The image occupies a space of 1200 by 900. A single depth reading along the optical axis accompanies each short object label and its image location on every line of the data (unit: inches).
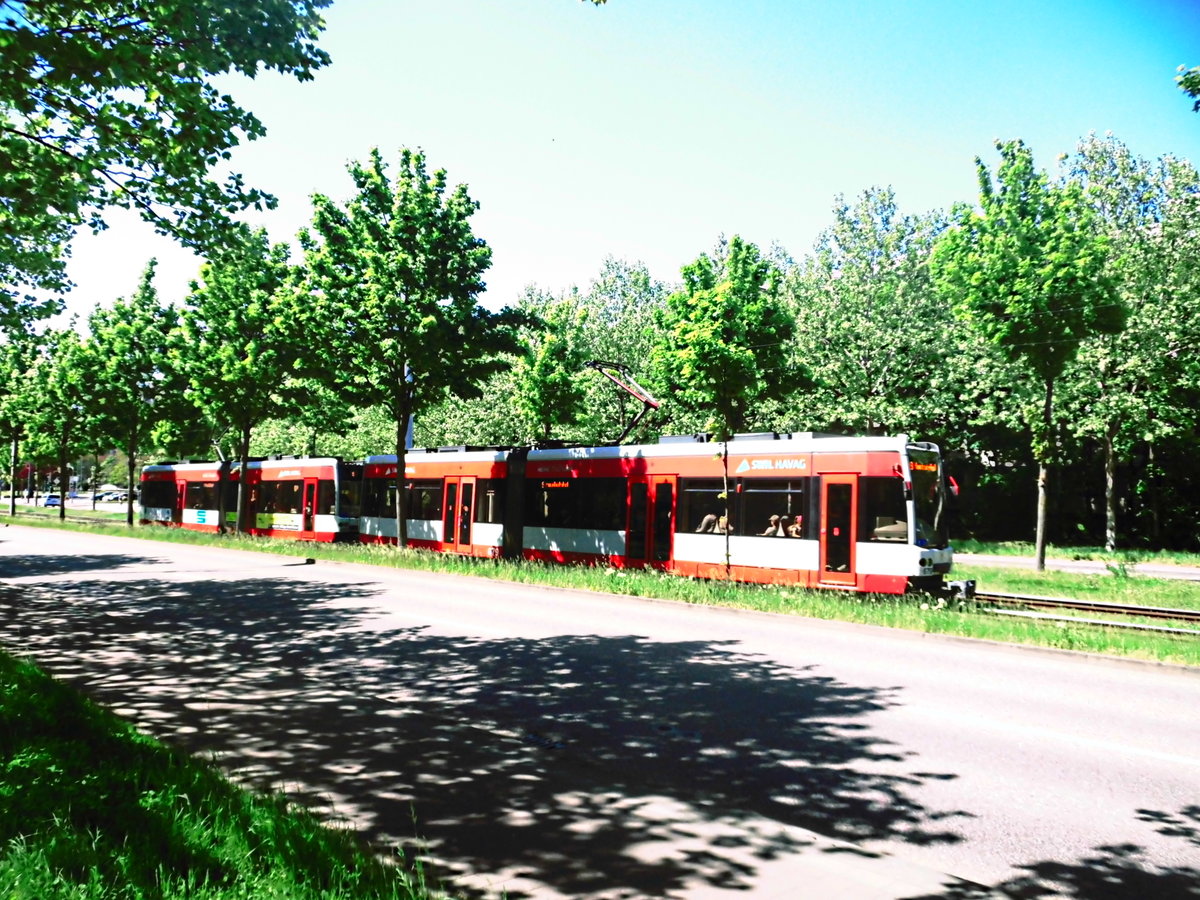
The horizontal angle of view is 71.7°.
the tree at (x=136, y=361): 1504.7
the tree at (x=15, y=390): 1893.8
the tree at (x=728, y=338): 958.4
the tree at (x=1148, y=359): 1202.0
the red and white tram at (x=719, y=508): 621.6
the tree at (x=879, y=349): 1443.2
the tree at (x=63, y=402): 1616.6
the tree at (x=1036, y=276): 839.1
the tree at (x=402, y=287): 901.2
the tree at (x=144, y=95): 314.3
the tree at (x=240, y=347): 1187.9
